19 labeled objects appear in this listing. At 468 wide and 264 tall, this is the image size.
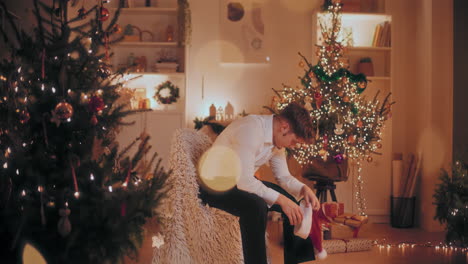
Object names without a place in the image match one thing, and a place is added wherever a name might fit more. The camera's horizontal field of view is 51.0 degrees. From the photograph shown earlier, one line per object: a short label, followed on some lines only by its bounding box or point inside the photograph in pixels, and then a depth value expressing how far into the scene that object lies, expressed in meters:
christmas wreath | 5.25
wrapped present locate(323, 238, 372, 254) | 3.63
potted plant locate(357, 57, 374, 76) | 5.04
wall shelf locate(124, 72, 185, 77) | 5.14
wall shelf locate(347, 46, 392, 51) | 5.01
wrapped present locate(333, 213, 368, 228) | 3.90
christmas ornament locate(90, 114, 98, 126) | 1.93
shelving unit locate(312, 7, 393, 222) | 4.99
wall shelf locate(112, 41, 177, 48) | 5.13
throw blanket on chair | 2.59
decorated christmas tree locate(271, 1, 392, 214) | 4.13
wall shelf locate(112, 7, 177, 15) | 5.14
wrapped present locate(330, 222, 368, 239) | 3.87
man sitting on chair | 2.49
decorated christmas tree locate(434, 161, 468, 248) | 3.50
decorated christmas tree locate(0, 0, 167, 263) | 1.86
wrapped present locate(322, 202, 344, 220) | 3.91
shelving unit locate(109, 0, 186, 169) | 5.29
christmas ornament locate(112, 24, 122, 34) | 2.18
